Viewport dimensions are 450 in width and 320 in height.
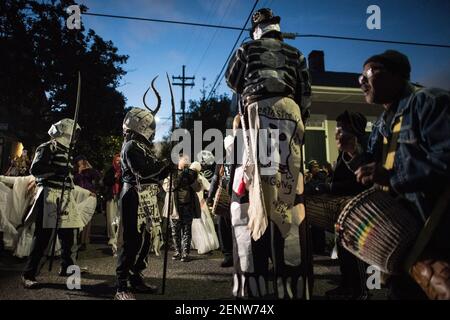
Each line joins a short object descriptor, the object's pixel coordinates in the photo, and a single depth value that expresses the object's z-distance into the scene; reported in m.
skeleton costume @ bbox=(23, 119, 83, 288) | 4.29
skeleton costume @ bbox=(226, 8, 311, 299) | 2.14
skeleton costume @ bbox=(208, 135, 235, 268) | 5.59
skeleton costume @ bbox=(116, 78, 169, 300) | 3.58
